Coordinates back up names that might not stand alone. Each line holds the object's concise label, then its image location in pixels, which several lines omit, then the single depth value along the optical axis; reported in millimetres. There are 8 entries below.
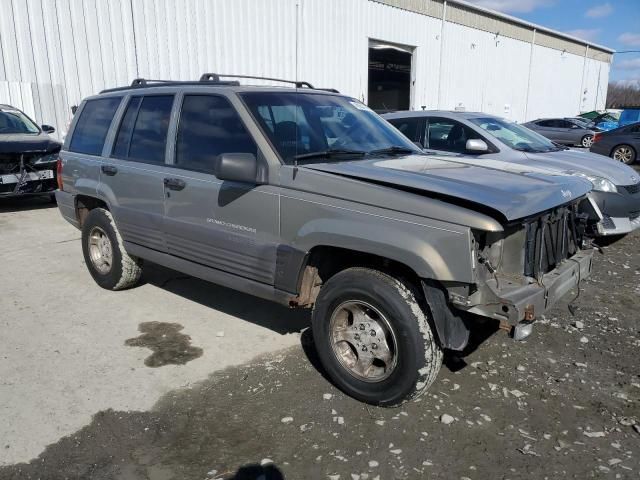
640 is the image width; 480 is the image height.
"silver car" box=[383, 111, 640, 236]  6625
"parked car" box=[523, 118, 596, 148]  22531
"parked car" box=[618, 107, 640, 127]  34719
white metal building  11266
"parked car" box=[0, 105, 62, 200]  8797
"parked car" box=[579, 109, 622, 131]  28731
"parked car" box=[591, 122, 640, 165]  15688
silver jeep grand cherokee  2877
